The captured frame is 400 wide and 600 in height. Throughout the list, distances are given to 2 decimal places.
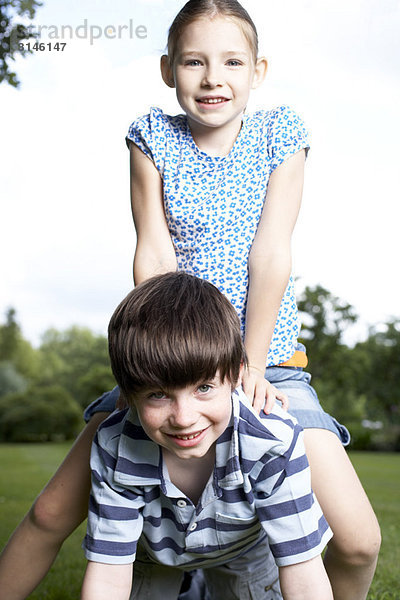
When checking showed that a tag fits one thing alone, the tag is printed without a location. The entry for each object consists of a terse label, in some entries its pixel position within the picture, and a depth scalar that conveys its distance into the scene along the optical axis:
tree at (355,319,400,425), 19.23
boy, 1.79
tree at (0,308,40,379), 32.58
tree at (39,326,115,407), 23.59
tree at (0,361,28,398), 24.72
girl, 2.14
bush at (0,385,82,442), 19.75
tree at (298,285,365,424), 13.75
